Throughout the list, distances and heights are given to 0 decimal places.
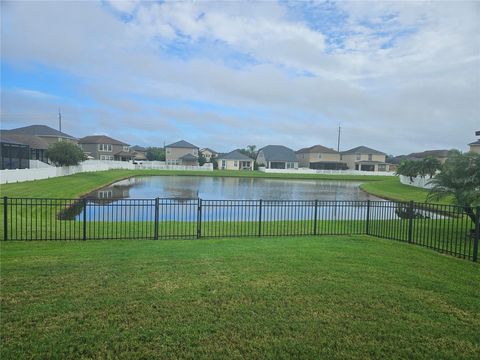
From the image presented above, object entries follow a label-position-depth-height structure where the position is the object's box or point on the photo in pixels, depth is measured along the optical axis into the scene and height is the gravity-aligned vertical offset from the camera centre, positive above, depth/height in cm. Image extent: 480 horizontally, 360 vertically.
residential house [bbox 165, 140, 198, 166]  8668 +382
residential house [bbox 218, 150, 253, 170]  8244 +127
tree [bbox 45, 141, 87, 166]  4009 +122
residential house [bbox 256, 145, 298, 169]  8312 +245
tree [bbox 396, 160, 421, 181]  4078 +38
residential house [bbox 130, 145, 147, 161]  11004 +423
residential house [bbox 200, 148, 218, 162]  11676 +512
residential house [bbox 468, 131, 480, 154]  4753 +362
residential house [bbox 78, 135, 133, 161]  8288 +408
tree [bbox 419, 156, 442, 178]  3893 +61
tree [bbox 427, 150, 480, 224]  1225 -25
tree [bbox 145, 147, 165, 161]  9838 +335
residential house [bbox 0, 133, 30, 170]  3385 +84
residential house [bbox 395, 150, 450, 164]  7769 +429
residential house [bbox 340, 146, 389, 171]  8606 +256
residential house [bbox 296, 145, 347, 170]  8562 +251
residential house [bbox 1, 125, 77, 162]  4634 +463
